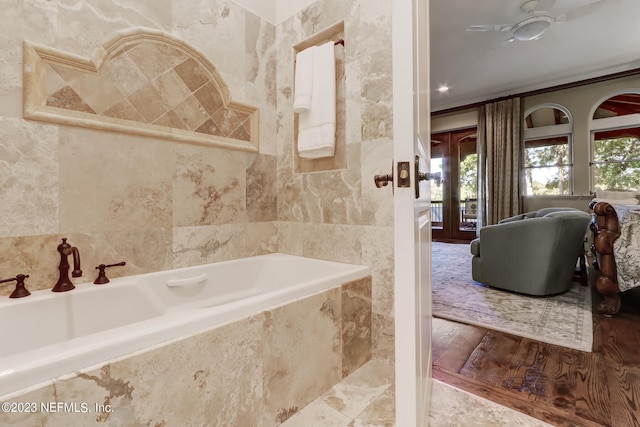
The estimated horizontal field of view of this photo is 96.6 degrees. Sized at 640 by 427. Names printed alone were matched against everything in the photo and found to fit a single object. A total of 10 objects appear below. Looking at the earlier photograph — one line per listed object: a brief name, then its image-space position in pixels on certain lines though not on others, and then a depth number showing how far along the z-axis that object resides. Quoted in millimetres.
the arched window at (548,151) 4855
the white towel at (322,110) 1849
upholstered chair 2490
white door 762
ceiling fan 2889
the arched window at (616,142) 4320
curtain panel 5062
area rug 1894
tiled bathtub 677
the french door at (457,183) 5887
